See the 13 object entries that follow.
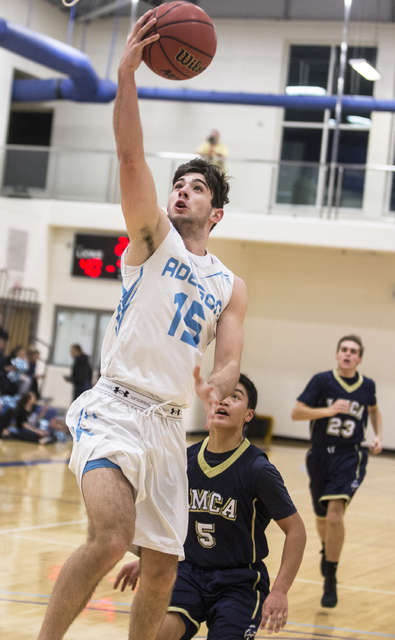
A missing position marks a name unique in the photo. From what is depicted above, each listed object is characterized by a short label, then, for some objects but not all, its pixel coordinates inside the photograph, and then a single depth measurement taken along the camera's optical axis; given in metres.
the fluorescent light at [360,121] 17.94
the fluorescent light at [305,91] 18.41
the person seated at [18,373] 13.19
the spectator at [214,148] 16.08
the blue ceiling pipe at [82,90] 13.95
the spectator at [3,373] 13.02
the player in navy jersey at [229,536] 3.26
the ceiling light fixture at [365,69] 15.46
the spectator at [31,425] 13.01
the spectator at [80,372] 14.34
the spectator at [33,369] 13.60
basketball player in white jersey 2.80
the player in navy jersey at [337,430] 5.94
